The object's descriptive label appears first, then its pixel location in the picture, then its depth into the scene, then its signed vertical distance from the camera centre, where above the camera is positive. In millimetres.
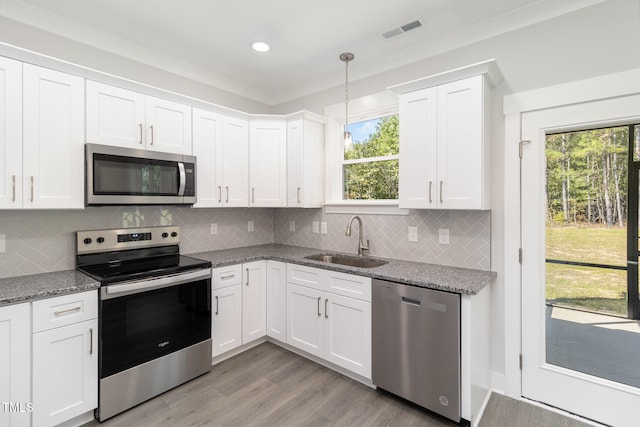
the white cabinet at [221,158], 2891 +580
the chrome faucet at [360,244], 3006 -282
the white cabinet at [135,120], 2232 +771
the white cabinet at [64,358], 1779 -864
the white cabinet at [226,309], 2691 -846
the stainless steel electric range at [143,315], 2018 -725
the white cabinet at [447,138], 2154 +582
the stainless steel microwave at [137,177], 2193 +313
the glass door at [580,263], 1943 -328
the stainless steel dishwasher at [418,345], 1925 -877
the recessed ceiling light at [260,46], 2674 +1512
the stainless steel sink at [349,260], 2850 -438
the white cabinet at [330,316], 2375 -859
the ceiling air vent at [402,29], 2364 +1498
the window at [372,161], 3084 +580
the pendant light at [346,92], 2643 +1325
